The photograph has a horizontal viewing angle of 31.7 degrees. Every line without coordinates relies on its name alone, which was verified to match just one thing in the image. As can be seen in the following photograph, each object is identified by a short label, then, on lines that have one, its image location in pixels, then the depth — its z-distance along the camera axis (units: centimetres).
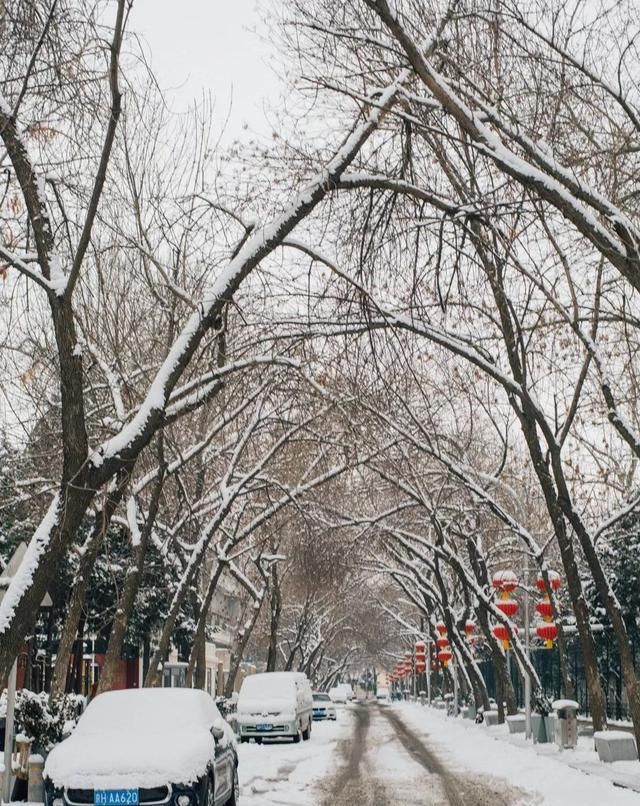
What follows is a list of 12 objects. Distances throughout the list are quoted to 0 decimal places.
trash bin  2486
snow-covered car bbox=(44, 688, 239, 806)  1162
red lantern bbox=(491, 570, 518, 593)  2902
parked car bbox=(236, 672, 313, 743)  2973
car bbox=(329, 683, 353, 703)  9234
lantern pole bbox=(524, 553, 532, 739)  2889
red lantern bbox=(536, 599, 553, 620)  2708
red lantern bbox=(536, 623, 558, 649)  2761
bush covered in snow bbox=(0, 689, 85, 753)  1588
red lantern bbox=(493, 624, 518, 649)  3141
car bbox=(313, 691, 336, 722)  5122
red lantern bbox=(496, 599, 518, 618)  3060
